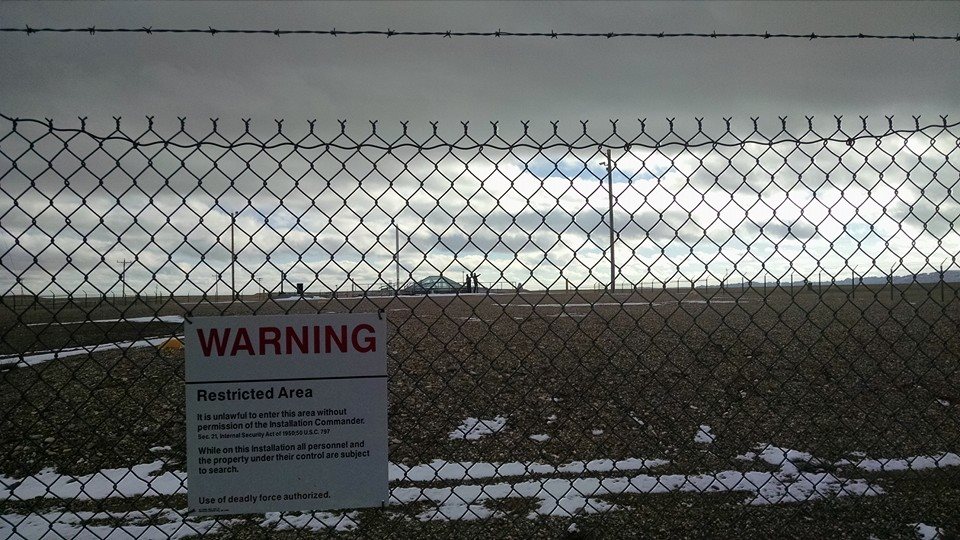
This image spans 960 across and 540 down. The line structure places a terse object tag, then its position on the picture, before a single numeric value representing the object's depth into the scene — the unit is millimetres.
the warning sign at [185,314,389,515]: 2861
